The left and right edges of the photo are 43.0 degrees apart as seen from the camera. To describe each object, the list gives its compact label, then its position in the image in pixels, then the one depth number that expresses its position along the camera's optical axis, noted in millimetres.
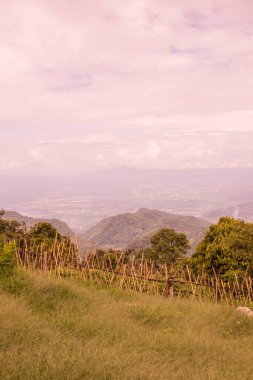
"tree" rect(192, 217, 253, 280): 15375
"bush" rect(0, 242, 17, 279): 8430
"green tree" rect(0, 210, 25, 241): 24844
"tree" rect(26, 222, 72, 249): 23848
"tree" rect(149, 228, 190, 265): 28422
